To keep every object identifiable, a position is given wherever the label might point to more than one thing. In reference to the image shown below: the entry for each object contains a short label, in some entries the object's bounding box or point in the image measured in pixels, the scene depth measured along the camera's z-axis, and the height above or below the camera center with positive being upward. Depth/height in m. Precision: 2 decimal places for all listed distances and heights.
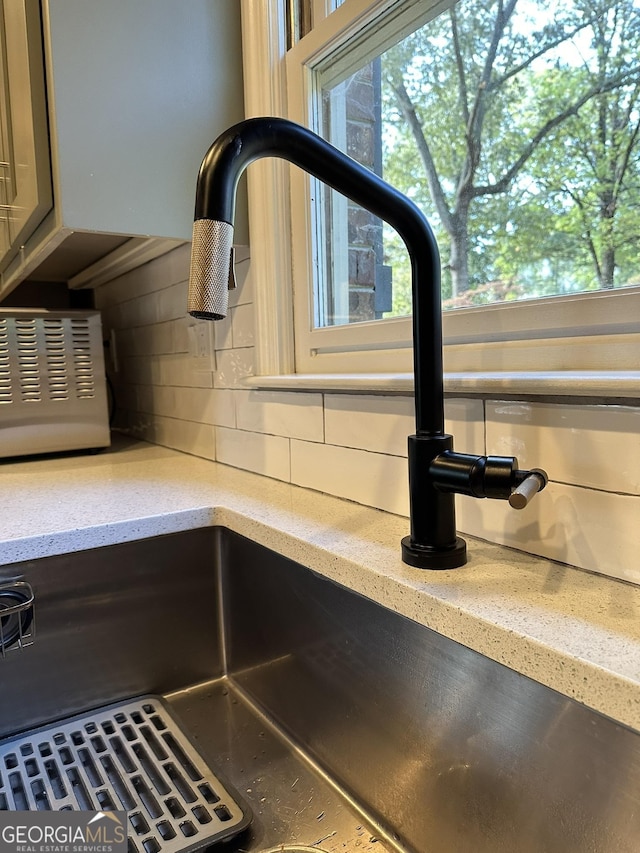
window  0.66 +0.23
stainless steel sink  0.53 -0.38
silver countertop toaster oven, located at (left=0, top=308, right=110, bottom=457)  1.38 -0.02
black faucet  0.52 +0.07
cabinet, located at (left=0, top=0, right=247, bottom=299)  0.96 +0.43
